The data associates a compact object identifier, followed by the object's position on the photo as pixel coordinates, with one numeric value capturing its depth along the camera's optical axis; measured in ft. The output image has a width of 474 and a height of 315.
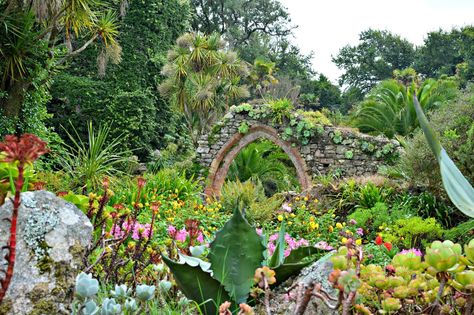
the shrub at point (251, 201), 27.32
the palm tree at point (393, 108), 55.83
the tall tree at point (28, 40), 33.14
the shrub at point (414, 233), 22.02
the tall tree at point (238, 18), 98.89
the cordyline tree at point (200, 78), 59.88
